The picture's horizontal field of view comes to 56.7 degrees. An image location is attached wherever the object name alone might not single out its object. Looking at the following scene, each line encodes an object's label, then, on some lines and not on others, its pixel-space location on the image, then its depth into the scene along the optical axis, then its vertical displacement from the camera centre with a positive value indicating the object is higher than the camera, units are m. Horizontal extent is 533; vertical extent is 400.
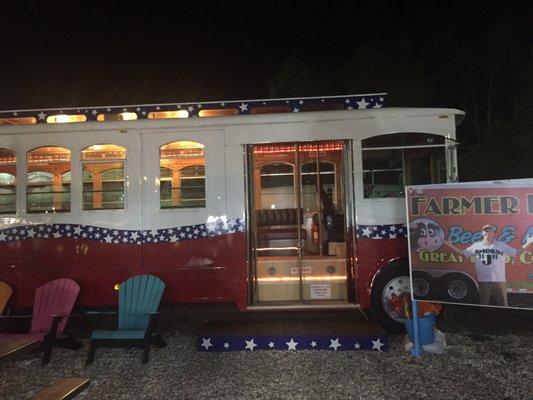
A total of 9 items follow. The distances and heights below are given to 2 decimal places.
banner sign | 5.12 -0.33
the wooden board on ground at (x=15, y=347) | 3.82 -1.02
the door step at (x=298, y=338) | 5.61 -1.40
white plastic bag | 5.57 -1.52
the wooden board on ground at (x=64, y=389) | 3.56 -1.26
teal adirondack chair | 5.71 -1.00
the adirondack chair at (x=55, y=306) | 5.87 -1.01
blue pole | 5.51 -1.41
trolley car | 6.34 +0.31
